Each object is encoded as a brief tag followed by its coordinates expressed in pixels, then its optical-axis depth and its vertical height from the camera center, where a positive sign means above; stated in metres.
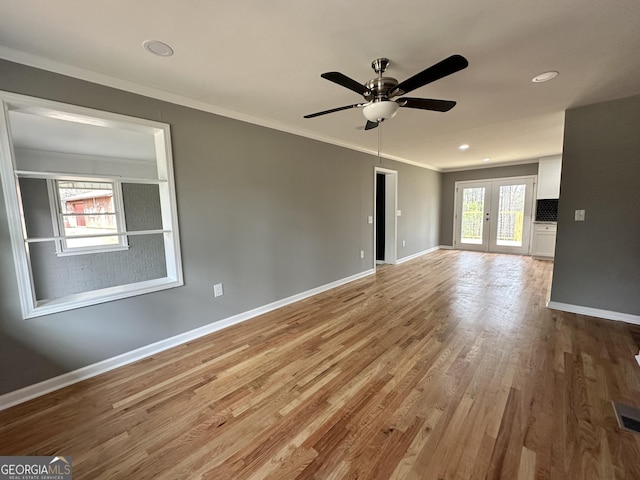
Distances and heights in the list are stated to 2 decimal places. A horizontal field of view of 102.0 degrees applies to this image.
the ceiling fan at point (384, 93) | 1.67 +0.82
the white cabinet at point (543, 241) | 6.05 -0.82
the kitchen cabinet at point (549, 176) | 5.87 +0.67
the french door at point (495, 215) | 6.59 -0.21
